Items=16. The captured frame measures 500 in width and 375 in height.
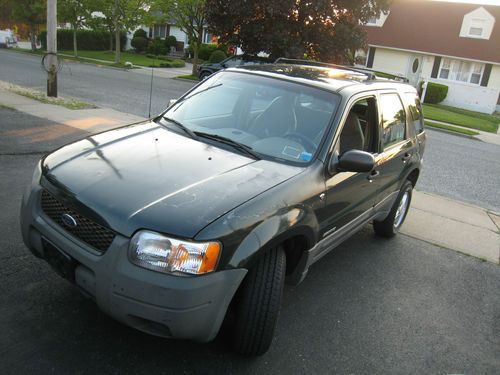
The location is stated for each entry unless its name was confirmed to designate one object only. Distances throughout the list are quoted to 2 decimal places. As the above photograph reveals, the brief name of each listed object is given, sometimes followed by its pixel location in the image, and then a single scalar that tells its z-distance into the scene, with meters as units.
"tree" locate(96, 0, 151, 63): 29.41
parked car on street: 19.16
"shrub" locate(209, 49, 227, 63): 32.69
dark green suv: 2.46
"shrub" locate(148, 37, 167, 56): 40.68
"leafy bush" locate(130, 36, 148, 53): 44.47
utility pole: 11.59
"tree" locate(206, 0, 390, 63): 20.12
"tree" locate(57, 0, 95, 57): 30.75
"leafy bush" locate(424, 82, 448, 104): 29.28
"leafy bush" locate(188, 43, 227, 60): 38.56
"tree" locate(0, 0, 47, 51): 32.16
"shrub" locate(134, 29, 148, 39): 46.47
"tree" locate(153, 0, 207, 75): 25.09
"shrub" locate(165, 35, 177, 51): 44.38
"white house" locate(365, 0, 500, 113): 30.91
